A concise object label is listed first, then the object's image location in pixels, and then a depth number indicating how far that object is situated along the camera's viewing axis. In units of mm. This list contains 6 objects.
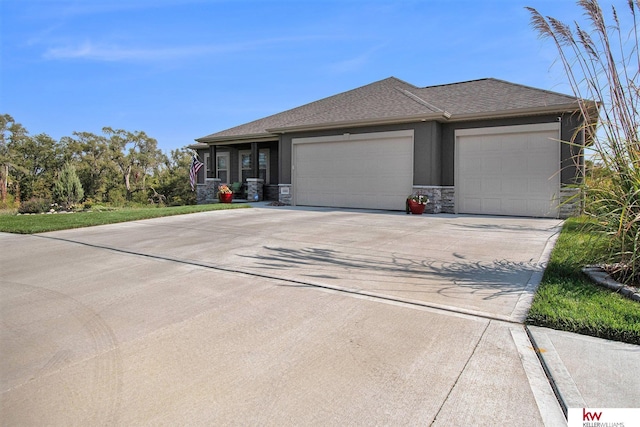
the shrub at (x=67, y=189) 15289
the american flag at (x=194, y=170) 19905
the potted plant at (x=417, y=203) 12469
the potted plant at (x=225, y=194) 17531
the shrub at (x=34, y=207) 13977
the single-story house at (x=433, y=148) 11750
